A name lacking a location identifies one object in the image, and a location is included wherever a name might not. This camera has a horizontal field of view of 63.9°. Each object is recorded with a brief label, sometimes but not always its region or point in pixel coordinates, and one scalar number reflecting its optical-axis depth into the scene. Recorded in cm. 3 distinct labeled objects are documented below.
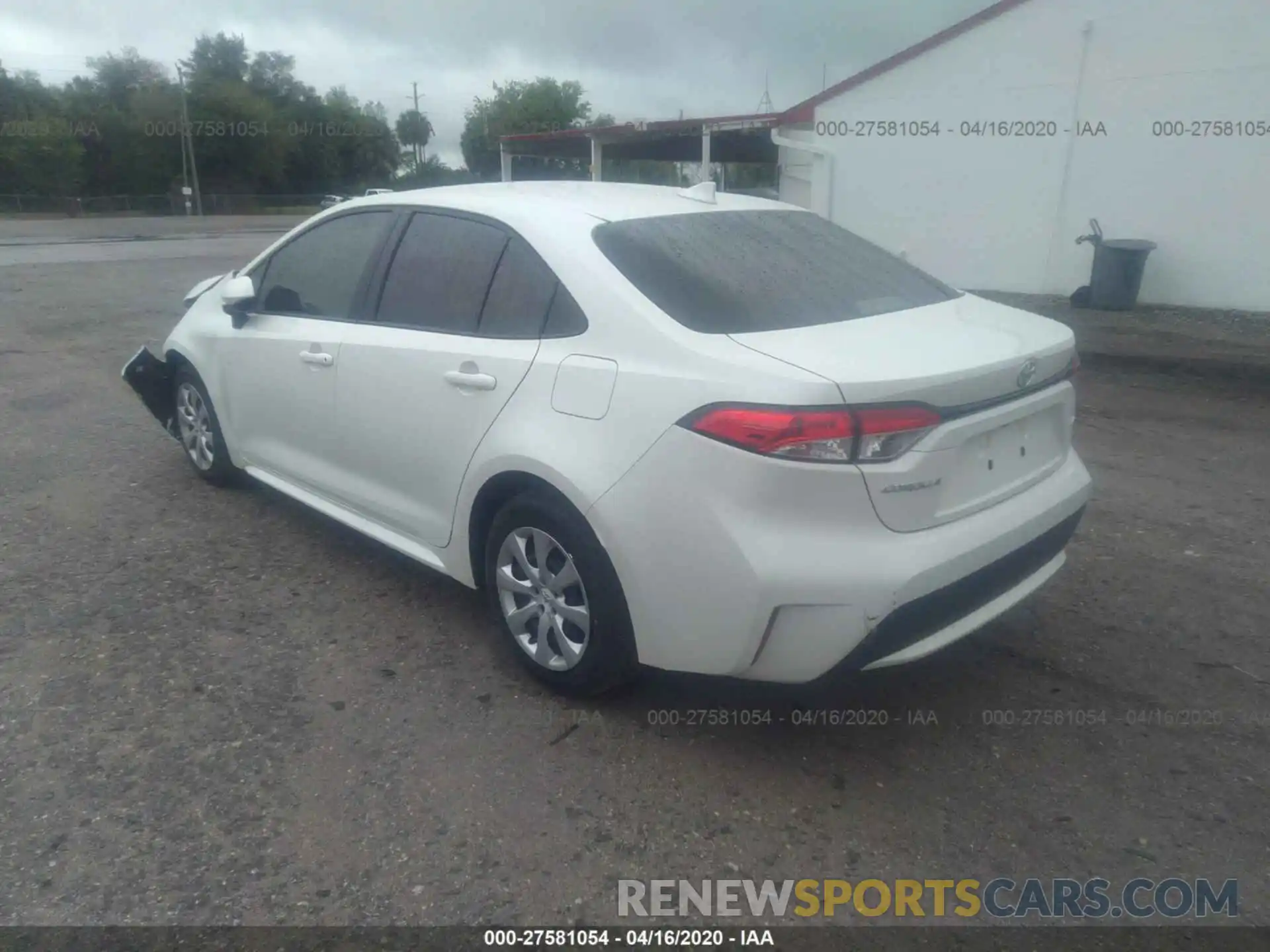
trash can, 1226
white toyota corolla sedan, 274
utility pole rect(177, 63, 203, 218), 5388
